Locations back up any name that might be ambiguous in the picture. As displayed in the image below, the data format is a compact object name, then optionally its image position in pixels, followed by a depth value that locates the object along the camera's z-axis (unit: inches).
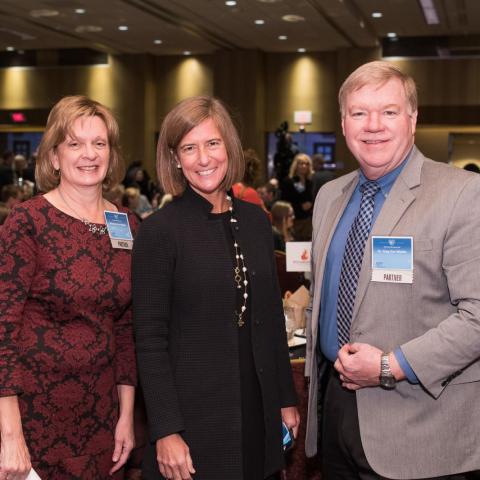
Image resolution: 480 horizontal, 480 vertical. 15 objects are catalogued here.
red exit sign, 684.1
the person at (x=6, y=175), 416.2
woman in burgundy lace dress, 76.4
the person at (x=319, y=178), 305.7
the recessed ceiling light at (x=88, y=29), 514.9
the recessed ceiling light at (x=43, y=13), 460.8
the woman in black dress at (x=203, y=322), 73.5
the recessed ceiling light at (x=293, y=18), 471.8
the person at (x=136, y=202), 357.7
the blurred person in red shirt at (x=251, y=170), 265.8
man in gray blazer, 69.7
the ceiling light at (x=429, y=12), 443.6
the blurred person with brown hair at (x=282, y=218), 253.0
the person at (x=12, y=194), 295.7
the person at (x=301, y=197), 354.3
